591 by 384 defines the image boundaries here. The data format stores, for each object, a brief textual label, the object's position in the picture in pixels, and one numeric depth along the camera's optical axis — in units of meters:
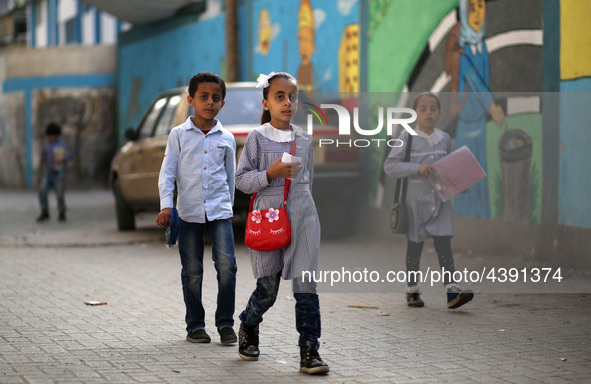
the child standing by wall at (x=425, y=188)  13.82
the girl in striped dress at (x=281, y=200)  9.91
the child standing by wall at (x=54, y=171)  30.75
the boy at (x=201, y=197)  11.42
